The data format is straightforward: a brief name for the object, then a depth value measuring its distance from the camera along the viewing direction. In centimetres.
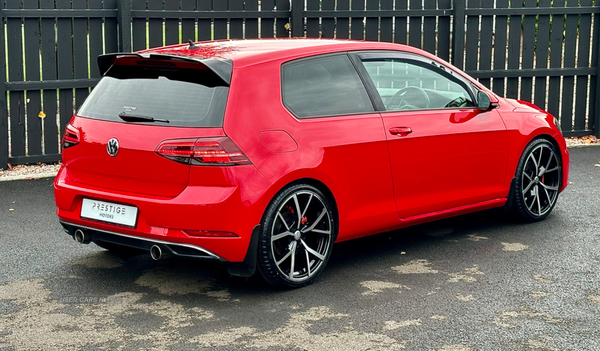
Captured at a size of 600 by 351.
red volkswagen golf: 534
